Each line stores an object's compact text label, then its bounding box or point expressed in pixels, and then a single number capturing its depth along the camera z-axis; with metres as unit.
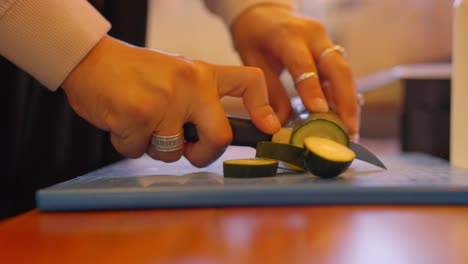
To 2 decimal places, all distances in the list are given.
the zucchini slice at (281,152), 0.75
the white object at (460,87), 0.93
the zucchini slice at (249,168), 0.73
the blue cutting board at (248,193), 0.61
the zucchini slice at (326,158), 0.69
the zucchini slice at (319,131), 0.79
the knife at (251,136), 0.79
